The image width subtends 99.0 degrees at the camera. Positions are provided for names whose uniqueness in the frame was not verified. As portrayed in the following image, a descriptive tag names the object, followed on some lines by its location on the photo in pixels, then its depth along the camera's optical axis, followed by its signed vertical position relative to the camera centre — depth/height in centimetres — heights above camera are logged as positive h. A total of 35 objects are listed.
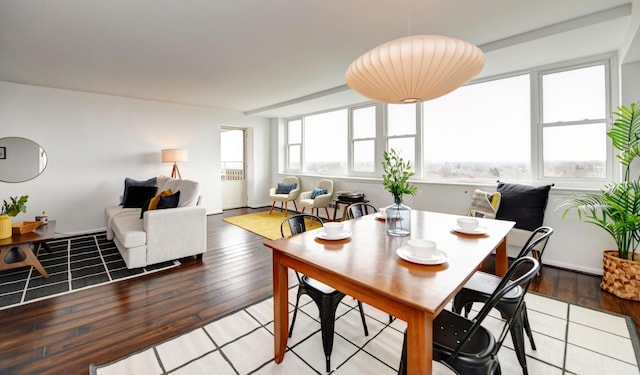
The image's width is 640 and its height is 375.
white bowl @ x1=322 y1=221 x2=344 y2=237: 168 -27
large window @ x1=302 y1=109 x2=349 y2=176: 582 +98
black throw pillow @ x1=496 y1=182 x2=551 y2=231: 296 -23
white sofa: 301 -52
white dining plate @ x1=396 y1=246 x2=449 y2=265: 126 -34
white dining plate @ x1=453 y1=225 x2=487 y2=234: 178 -30
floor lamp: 512 +60
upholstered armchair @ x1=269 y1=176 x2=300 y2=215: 599 -10
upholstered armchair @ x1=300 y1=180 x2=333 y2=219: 527 -21
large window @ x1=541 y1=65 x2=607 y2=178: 304 +71
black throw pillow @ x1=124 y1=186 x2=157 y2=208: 437 -12
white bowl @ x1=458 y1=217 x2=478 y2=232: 181 -26
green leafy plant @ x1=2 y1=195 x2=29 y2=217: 300 -22
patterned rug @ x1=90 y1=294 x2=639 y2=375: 162 -106
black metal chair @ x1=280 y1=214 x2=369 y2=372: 160 -72
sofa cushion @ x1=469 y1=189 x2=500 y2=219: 312 -22
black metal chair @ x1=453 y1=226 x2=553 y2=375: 149 -66
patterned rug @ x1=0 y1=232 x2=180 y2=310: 256 -93
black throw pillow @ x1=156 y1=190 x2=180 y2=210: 323 -17
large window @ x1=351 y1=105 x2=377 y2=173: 522 +94
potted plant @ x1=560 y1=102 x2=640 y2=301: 236 -27
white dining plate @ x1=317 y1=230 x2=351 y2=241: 167 -31
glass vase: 178 -22
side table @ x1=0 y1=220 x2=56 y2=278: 275 -60
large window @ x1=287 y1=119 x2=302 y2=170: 691 +109
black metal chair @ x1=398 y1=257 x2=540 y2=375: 107 -70
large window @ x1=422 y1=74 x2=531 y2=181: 352 +74
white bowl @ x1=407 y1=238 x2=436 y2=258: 129 -31
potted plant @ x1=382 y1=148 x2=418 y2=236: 175 -12
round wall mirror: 414 +45
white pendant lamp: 148 +69
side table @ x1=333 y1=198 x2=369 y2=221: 486 -29
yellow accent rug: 460 -70
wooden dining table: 100 -38
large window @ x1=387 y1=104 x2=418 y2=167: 454 +98
